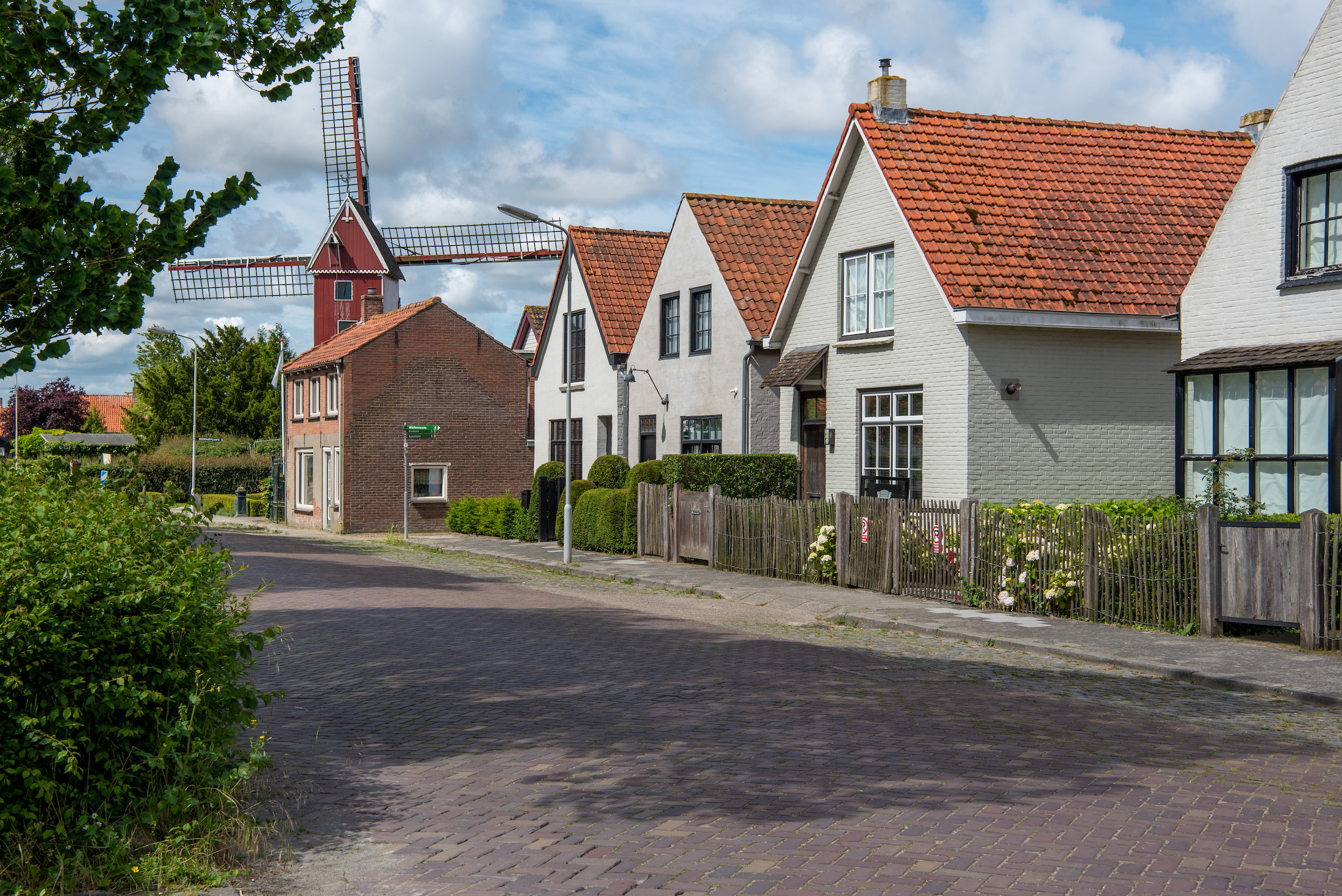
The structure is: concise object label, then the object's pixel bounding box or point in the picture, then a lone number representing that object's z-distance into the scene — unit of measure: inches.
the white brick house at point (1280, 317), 611.2
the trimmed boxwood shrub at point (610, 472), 1195.3
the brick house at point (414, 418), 1598.2
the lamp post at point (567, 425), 943.7
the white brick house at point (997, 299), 788.0
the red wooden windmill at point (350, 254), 2416.3
